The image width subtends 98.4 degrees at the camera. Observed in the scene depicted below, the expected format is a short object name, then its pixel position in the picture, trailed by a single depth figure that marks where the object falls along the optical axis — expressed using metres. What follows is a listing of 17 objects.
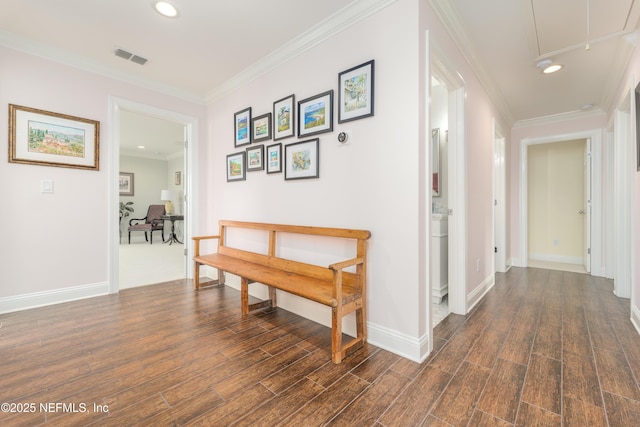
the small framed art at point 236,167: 3.21
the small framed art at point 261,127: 2.85
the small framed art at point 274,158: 2.73
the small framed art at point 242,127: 3.10
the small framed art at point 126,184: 7.69
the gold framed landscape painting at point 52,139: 2.57
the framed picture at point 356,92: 1.98
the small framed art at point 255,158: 2.95
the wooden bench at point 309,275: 1.74
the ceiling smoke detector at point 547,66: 2.69
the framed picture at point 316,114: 2.24
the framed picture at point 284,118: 2.57
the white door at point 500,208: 4.11
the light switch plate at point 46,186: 2.68
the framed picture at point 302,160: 2.36
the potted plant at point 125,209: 7.57
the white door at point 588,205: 4.12
